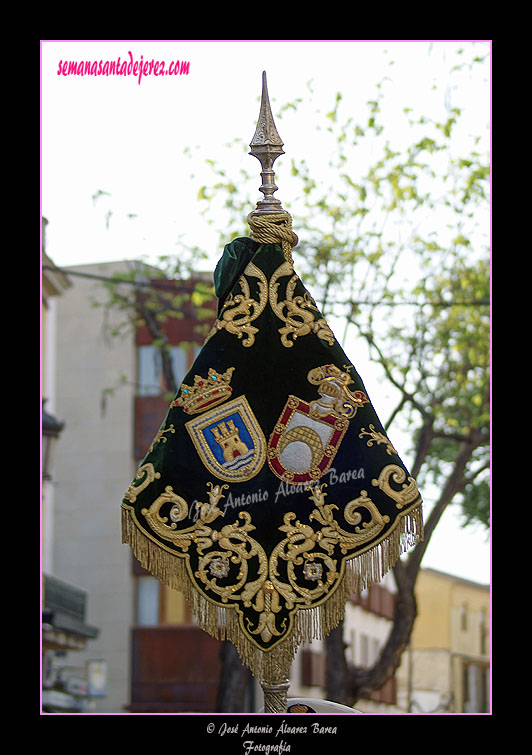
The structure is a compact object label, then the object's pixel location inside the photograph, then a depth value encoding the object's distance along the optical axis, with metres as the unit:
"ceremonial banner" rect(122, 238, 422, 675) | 5.35
